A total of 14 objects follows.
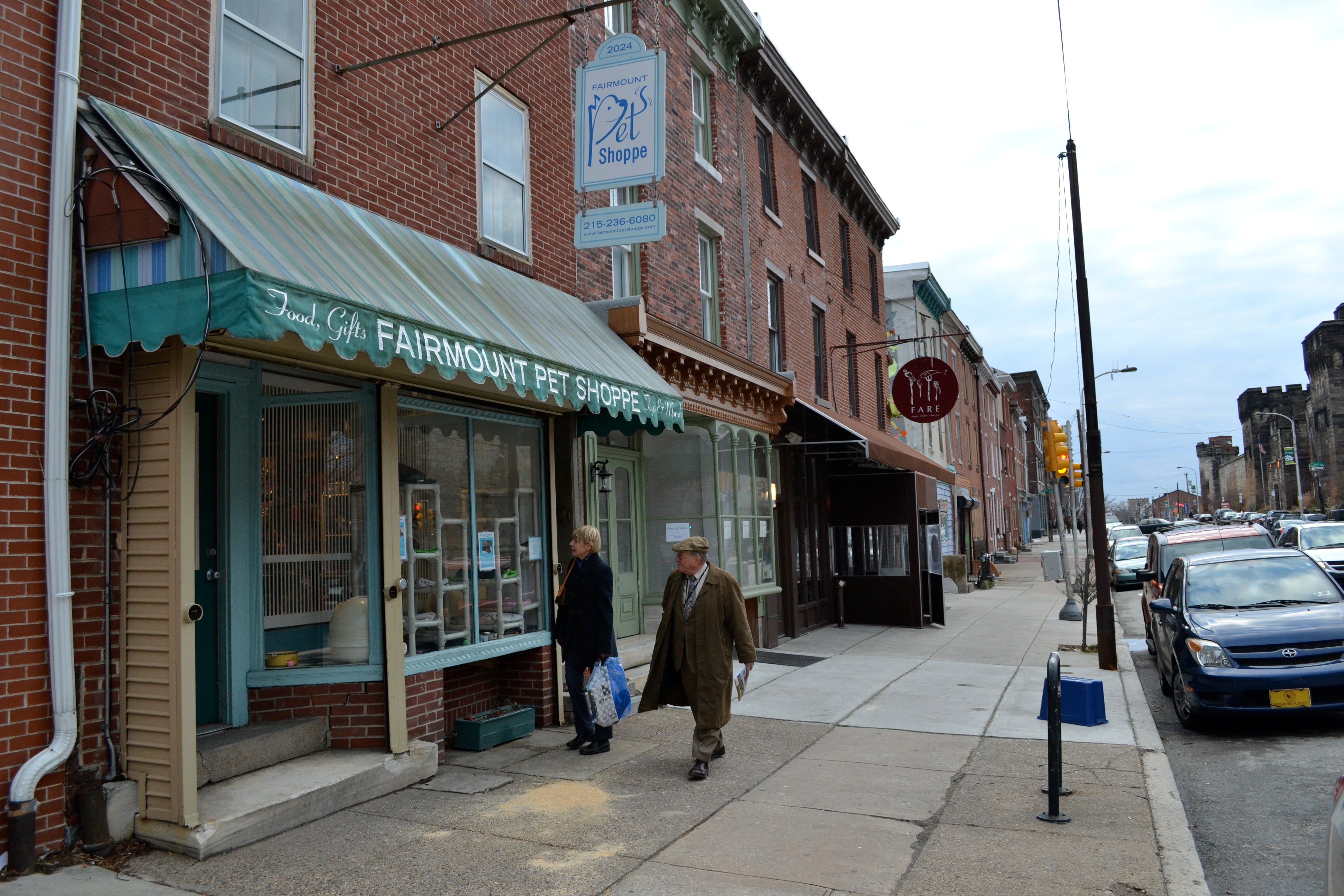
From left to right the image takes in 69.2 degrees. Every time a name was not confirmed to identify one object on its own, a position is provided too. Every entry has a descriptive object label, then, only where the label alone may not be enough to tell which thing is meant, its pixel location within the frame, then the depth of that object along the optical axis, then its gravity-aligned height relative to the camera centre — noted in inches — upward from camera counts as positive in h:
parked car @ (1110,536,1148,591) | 1091.9 -76.4
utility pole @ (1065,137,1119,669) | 497.4 +27.8
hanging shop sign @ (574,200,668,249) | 358.3 +109.0
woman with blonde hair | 307.3 -34.2
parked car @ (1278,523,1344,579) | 738.8 -46.6
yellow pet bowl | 266.5 -36.6
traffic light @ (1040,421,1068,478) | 721.0 +36.1
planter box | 312.5 -68.7
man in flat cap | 289.6 -41.0
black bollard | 243.9 -62.8
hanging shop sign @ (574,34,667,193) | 346.9 +144.7
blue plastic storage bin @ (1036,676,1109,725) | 362.9 -77.4
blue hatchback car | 327.6 -52.4
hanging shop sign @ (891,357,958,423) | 719.1 +83.7
